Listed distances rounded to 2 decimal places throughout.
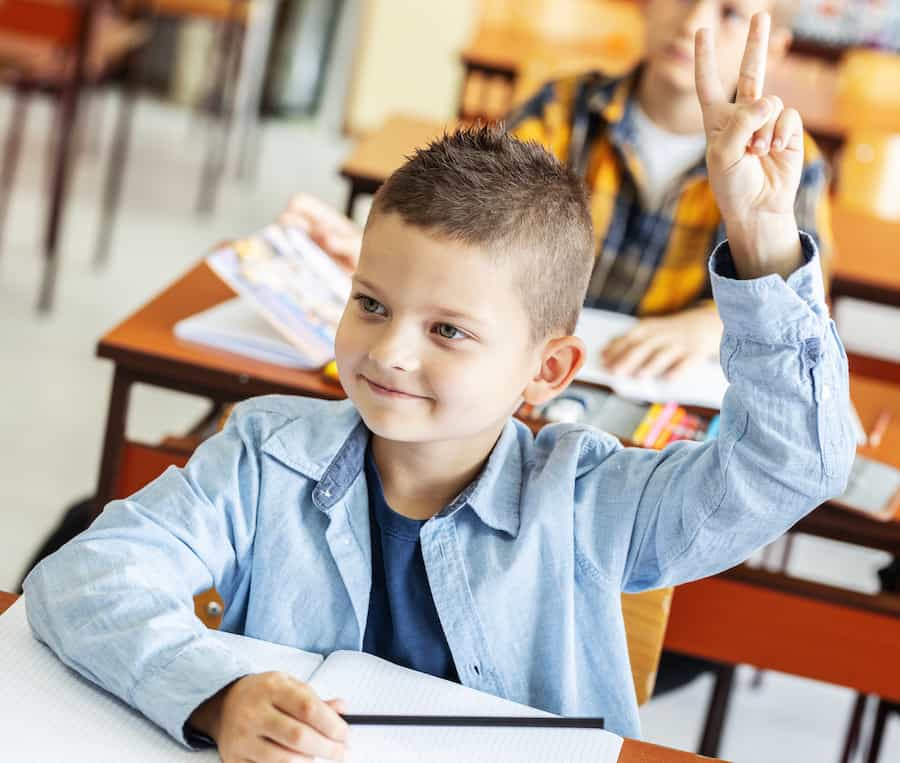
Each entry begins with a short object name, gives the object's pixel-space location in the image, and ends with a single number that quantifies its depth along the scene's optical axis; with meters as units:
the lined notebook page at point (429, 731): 1.38
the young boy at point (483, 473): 1.47
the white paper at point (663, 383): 2.04
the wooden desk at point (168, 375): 1.97
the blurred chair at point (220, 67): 5.23
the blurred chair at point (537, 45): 4.47
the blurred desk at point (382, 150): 2.75
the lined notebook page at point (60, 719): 1.34
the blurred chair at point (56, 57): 4.03
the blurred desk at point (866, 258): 2.80
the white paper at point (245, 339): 2.01
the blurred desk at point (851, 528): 1.89
